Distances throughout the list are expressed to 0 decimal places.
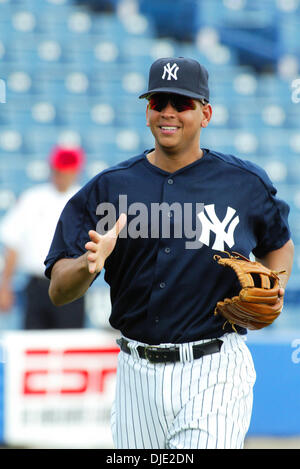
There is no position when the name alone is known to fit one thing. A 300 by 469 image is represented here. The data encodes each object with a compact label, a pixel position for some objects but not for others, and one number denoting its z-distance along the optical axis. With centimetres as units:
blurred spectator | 1030
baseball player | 513
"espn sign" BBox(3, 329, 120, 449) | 937
